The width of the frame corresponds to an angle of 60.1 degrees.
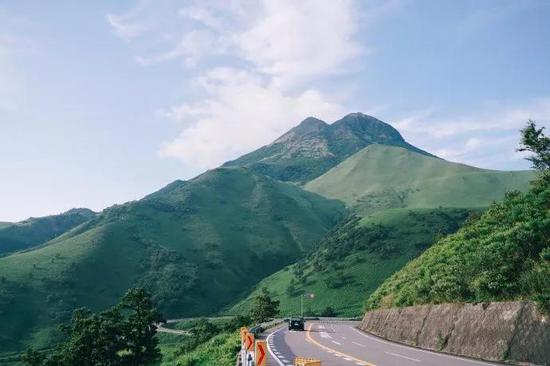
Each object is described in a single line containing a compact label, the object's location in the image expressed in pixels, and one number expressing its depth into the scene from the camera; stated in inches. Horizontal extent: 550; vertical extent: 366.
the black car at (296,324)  1739.7
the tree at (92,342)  2003.0
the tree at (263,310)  2898.6
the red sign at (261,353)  461.7
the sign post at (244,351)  559.5
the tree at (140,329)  2178.9
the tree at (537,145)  1962.4
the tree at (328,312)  4036.7
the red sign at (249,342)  539.2
